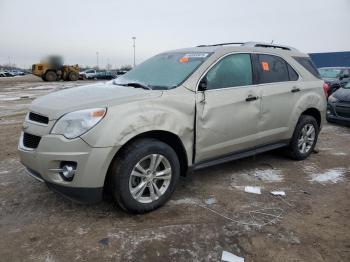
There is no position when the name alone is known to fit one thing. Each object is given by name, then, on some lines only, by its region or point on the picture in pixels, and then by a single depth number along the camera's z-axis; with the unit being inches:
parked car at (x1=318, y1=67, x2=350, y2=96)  521.1
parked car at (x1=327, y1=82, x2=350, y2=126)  331.7
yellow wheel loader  1354.6
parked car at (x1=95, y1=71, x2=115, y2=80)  1815.9
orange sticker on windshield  166.3
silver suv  124.3
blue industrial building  1261.1
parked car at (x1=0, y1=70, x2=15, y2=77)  2549.2
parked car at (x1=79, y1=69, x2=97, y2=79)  1738.4
